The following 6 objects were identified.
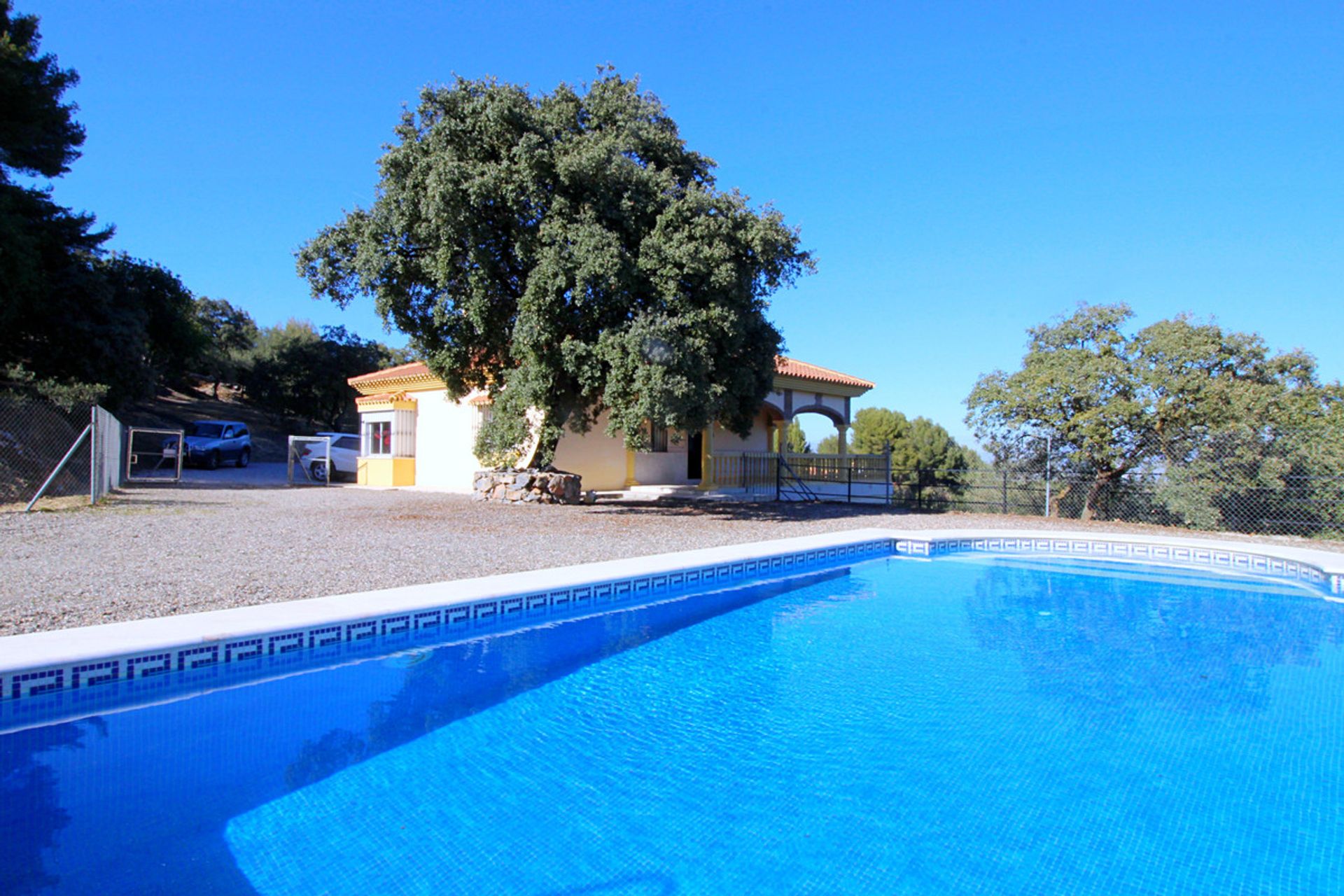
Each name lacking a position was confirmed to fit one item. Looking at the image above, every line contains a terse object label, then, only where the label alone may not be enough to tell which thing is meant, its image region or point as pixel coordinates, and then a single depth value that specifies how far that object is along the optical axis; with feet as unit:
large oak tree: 41.16
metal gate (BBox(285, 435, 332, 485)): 72.02
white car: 76.02
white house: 64.90
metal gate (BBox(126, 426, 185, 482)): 66.33
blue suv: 81.10
